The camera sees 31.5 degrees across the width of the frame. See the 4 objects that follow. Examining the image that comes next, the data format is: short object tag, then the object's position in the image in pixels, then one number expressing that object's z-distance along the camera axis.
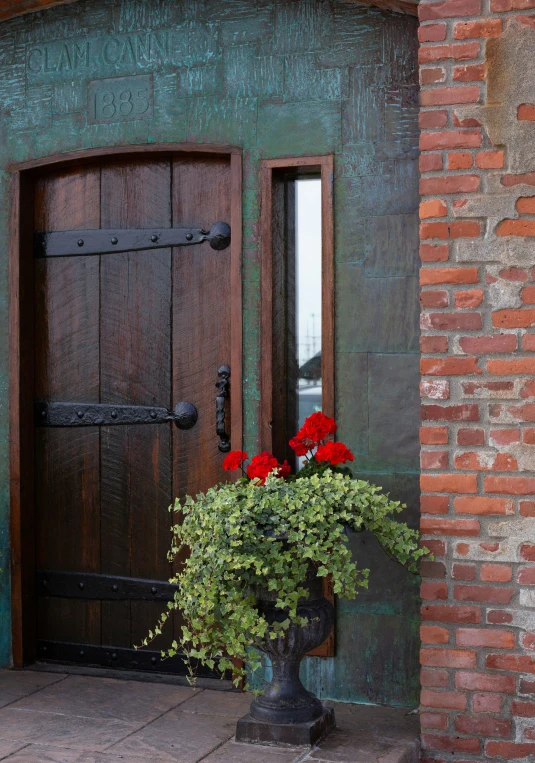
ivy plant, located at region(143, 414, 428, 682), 2.88
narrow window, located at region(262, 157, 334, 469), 3.62
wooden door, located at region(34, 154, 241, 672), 3.79
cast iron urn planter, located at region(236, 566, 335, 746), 3.02
